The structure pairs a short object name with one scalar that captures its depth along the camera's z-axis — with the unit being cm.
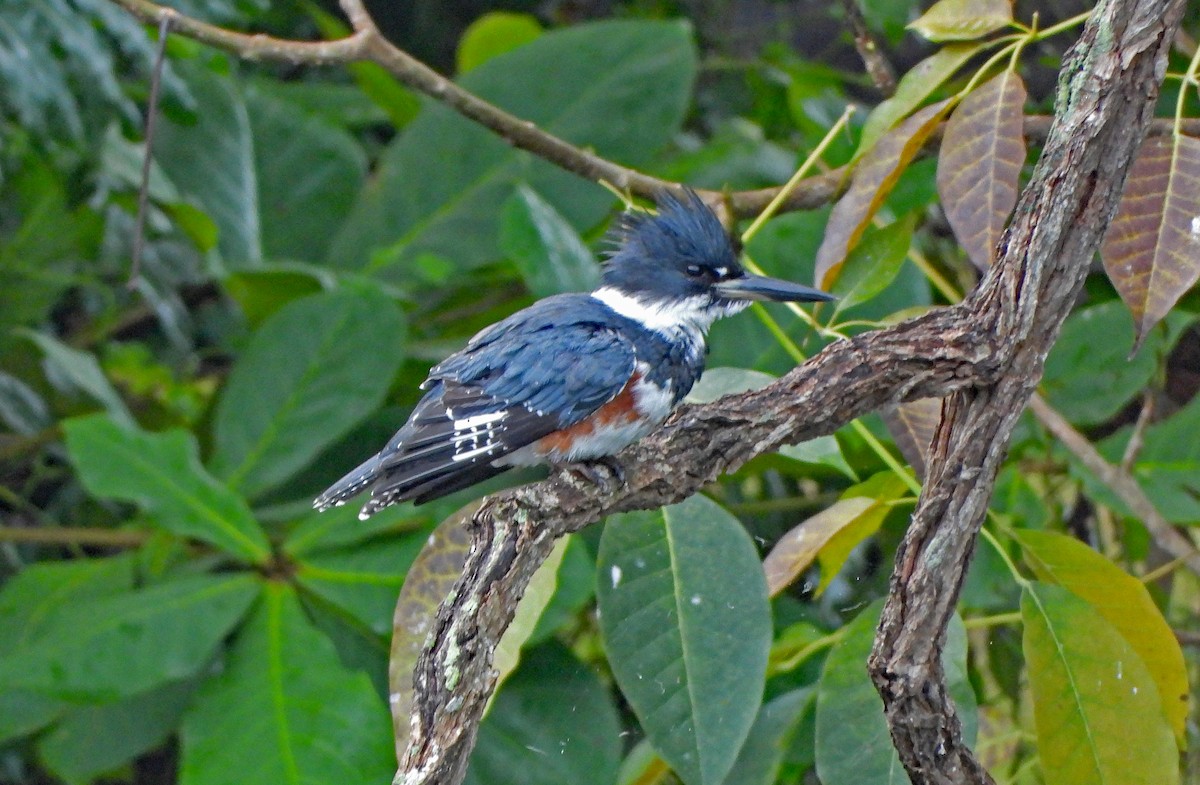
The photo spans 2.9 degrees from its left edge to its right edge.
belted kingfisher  1133
